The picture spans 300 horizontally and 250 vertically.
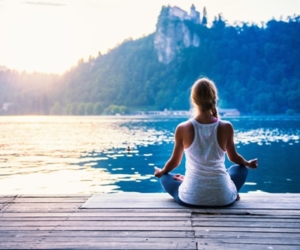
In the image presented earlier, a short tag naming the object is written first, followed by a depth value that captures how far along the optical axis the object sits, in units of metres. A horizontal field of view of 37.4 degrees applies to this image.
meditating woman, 2.85
